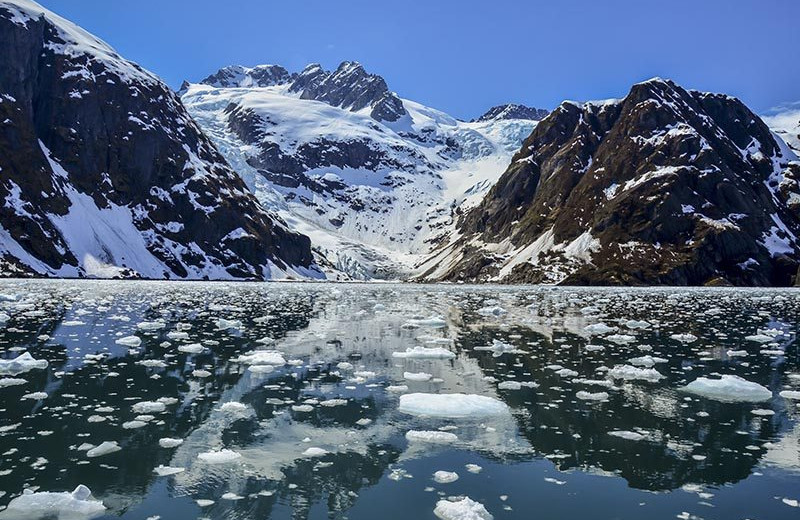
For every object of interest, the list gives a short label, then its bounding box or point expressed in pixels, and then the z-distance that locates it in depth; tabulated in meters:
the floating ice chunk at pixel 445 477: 9.88
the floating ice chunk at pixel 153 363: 20.05
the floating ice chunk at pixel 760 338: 28.59
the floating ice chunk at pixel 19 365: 17.98
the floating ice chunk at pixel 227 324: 32.69
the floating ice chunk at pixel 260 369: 19.47
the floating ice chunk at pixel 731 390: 16.03
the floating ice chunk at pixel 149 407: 14.07
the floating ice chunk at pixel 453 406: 14.34
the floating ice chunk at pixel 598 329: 32.54
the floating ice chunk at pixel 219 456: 10.68
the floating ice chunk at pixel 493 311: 47.57
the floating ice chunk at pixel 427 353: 22.70
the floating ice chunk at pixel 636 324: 35.88
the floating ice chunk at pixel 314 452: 11.16
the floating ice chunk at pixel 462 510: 8.27
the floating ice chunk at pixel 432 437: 12.33
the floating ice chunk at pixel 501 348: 24.67
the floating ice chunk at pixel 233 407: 14.35
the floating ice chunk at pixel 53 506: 8.12
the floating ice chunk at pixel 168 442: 11.48
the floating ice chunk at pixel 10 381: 16.42
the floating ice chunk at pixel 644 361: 21.24
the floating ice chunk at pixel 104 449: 10.82
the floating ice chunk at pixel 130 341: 24.86
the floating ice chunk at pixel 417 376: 18.71
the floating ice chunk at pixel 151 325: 31.81
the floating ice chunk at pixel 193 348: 23.16
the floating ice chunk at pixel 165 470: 10.01
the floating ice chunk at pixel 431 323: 36.99
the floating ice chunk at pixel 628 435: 12.26
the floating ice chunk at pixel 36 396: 14.92
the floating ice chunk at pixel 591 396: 15.85
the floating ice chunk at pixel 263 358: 20.80
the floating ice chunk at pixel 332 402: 15.20
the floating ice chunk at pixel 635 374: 18.70
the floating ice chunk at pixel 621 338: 28.45
